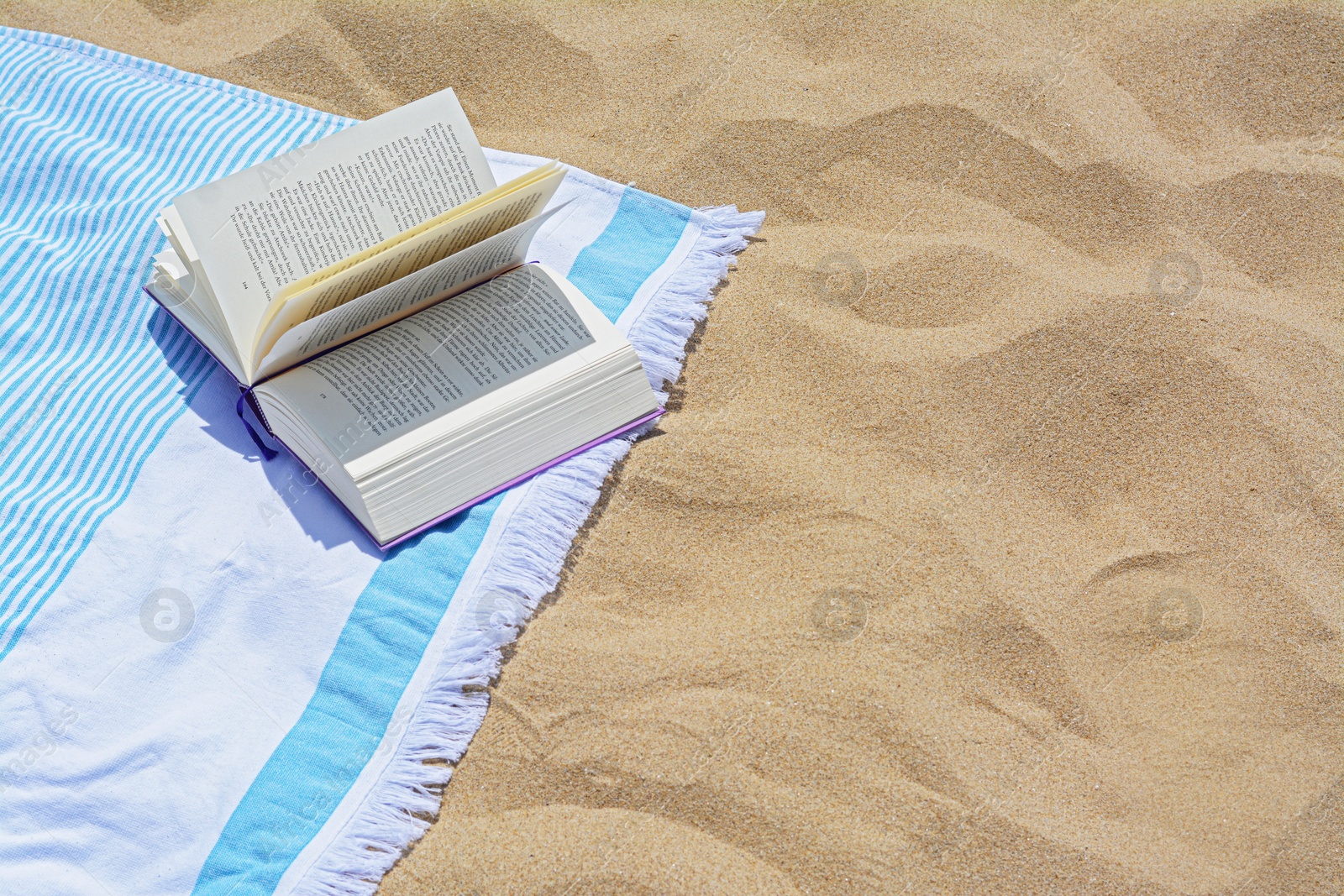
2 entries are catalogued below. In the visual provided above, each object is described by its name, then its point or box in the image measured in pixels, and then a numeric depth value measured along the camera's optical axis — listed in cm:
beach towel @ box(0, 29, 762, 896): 140
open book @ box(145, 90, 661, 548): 149
